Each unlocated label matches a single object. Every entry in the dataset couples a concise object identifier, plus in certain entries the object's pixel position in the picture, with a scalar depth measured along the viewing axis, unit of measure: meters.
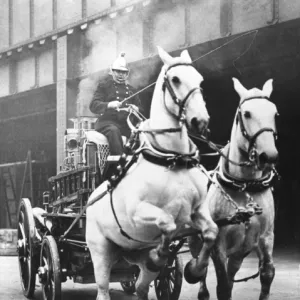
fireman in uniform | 8.09
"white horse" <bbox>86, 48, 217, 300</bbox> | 5.88
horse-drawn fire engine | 7.96
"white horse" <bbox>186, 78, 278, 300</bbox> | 6.59
